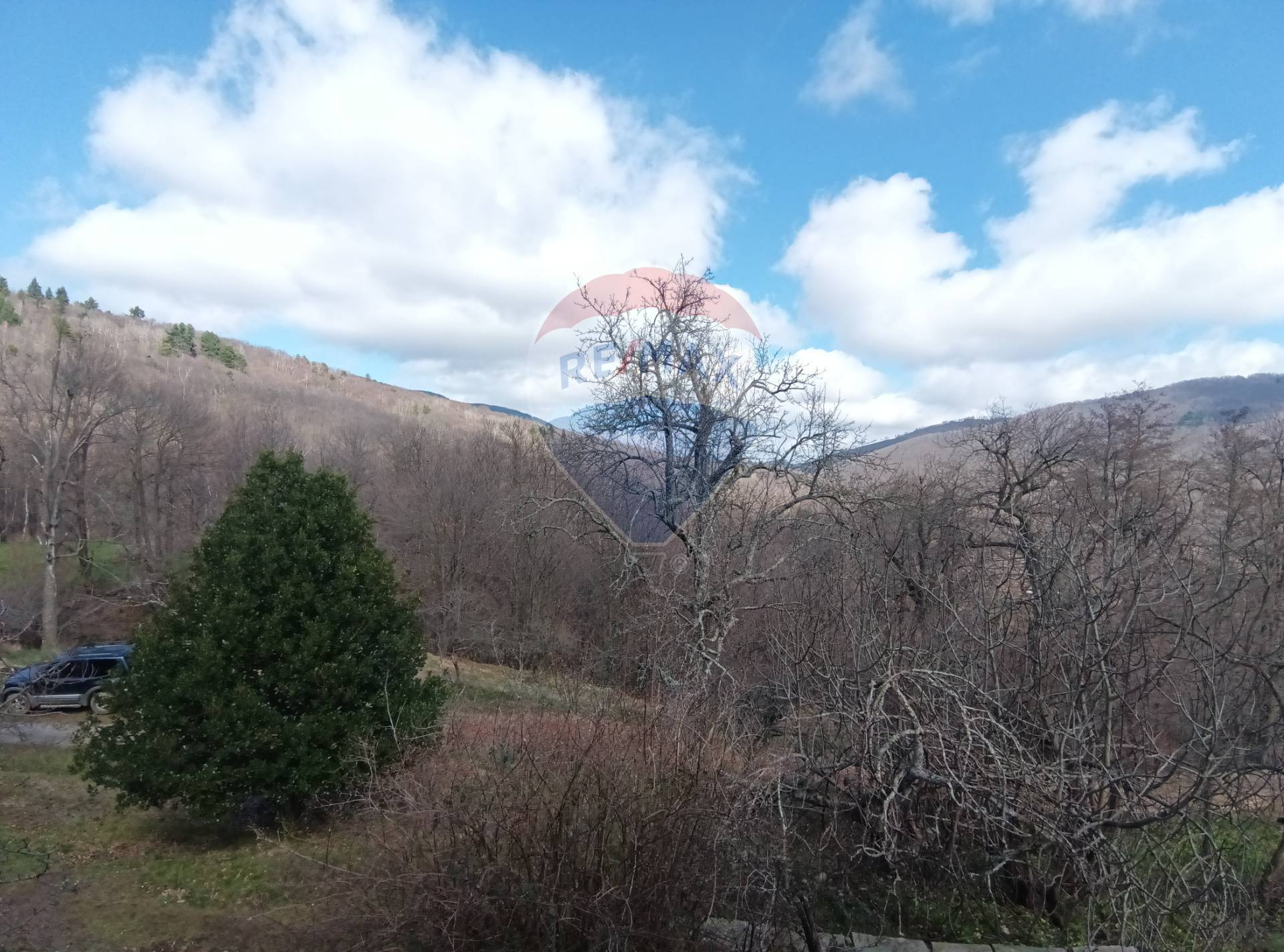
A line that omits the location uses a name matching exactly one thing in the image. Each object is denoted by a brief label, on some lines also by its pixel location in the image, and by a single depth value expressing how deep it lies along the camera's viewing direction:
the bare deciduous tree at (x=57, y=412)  22.84
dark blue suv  13.97
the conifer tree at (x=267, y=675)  6.89
